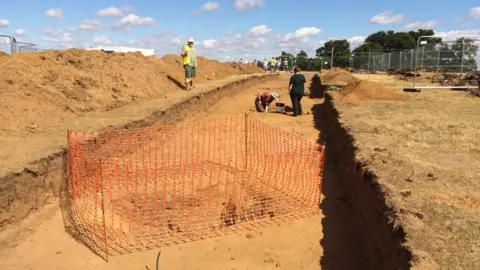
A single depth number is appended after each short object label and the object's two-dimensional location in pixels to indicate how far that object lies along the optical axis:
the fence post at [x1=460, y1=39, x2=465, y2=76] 15.72
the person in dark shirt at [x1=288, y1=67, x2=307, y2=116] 12.16
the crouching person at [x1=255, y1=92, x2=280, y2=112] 12.89
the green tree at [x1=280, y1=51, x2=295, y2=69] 51.69
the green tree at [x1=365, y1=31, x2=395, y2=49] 93.14
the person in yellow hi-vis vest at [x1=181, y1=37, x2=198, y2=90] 13.76
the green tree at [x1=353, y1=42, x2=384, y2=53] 73.01
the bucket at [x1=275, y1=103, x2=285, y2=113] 13.07
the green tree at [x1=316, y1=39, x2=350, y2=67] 53.57
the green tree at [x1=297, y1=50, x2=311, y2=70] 52.88
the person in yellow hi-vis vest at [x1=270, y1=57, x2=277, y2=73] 43.82
